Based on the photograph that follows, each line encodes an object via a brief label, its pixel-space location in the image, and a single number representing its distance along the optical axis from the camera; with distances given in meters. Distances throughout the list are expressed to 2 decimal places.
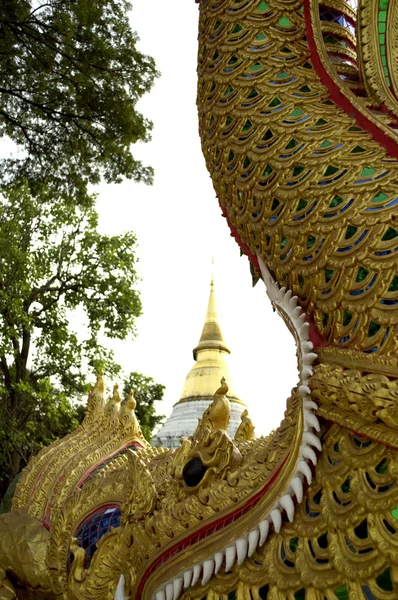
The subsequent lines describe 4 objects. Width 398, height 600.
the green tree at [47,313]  9.38
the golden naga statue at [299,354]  1.29
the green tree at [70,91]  5.04
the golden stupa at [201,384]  13.16
